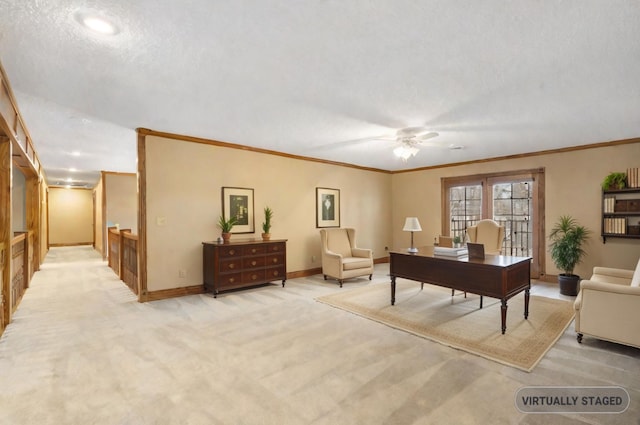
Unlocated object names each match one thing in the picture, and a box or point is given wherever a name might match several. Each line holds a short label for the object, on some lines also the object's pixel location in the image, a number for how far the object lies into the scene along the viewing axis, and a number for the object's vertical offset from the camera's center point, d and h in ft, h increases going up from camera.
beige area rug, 9.36 -4.18
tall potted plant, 15.41 -2.15
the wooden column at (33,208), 21.88 +0.25
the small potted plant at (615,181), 15.20 +1.36
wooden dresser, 15.17 -2.76
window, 18.84 +0.20
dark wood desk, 10.41 -2.38
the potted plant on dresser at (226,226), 15.94 -0.80
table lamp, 15.23 -0.76
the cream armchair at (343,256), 17.84 -2.84
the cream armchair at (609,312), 8.77 -3.06
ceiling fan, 13.80 +3.25
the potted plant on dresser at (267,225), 17.39 -0.87
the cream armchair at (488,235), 16.39 -1.39
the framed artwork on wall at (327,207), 21.33 +0.22
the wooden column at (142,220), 14.24 -0.42
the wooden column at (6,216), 11.20 -0.16
